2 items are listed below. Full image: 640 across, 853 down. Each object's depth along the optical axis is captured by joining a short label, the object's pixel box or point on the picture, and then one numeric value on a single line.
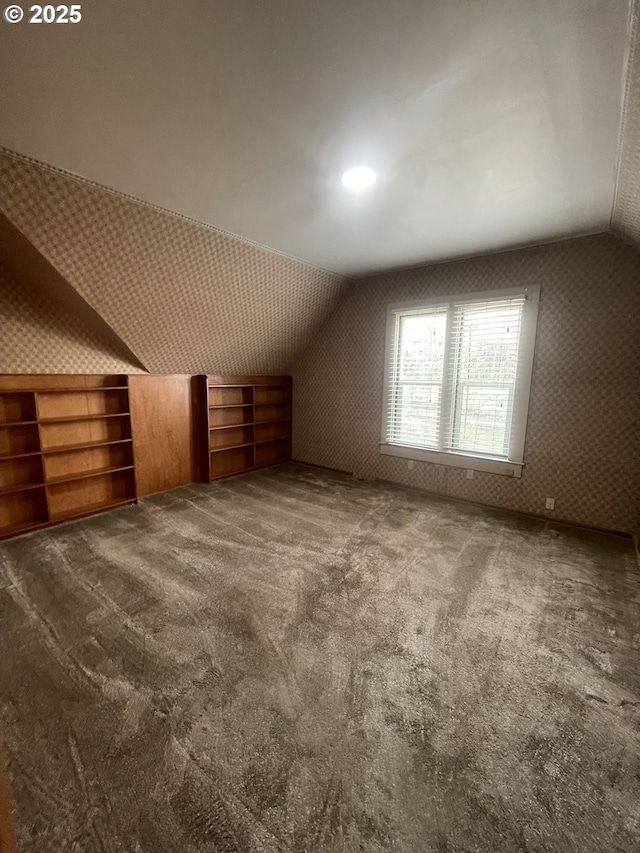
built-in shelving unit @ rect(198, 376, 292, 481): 4.34
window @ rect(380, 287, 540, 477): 3.27
